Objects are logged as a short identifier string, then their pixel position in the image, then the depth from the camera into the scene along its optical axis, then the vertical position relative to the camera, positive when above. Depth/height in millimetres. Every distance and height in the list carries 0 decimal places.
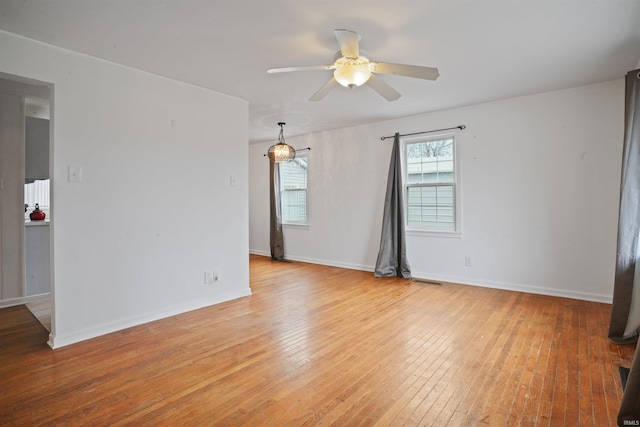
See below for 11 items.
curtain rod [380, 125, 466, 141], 4656 +1184
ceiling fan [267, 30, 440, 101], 2291 +1049
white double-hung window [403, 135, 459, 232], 4875 +405
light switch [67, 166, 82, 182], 2814 +305
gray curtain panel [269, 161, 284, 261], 6793 -136
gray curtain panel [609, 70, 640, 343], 2814 -61
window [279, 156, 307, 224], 6699 +407
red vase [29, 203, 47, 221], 4445 -82
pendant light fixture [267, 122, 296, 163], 5305 +917
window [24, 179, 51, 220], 5180 +227
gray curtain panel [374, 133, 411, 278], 5160 -297
